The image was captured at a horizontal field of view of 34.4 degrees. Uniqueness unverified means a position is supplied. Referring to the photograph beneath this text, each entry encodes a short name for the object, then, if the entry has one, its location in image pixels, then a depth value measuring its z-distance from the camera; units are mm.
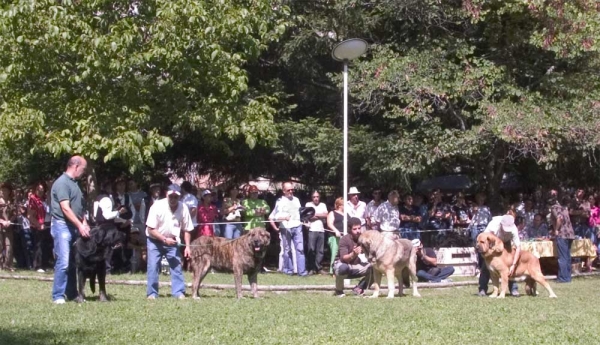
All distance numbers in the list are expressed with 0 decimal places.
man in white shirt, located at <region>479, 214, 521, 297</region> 15523
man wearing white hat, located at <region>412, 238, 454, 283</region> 18297
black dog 12992
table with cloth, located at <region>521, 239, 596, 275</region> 20719
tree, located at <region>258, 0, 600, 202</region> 20750
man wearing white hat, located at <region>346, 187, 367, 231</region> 20570
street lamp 17953
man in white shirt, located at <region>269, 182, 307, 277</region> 20625
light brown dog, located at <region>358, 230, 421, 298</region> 15266
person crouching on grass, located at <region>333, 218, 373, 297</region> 16047
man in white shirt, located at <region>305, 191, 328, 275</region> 20969
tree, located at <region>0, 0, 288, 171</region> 17406
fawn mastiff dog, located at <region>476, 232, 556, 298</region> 15508
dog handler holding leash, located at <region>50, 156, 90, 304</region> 12547
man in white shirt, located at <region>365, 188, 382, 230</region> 20197
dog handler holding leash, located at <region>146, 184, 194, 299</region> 14211
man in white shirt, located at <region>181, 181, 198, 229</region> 19172
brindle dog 14602
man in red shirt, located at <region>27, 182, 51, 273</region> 20438
